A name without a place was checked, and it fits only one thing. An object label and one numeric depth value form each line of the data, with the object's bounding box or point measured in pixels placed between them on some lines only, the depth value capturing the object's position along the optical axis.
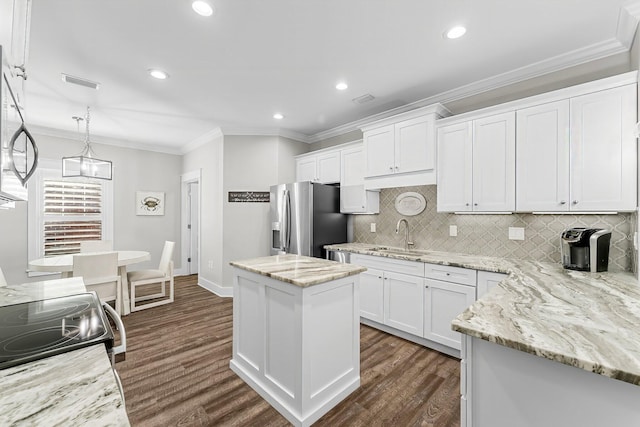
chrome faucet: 3.27
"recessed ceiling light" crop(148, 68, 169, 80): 2.67
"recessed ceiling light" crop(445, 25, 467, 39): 2.04
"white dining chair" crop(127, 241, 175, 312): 3.78
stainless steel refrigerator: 3.66
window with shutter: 4.32
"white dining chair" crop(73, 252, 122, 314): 3.06
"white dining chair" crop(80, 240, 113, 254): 4.06
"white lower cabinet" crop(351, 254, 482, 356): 2.45
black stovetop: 0.87
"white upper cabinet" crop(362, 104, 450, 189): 2.90
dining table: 3.07
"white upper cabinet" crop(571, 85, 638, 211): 1.96
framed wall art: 5.32
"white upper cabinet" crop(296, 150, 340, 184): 3.97
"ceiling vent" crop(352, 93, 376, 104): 3.22
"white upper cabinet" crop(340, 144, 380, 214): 3.67
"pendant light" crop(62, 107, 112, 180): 3.38
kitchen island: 1.73
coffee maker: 1.98
